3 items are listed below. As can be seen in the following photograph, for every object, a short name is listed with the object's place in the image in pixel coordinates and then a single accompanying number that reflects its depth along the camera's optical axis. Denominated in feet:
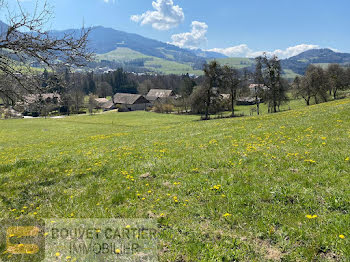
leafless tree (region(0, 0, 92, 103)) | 27.37
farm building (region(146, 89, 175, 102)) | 522.06
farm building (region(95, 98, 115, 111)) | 473.67
